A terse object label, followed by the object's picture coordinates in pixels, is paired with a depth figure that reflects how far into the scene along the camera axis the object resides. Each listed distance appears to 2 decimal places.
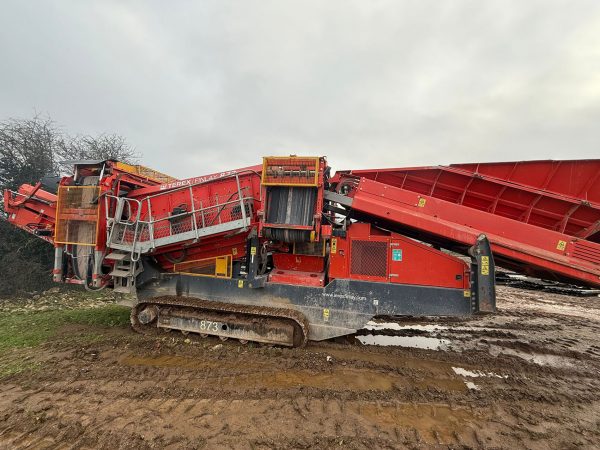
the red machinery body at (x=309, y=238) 4.71
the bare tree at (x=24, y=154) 9.94
